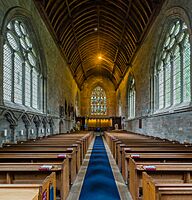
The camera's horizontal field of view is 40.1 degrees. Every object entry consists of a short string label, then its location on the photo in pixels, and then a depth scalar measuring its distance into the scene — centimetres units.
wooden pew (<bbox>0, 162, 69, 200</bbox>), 327
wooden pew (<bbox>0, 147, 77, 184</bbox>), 527
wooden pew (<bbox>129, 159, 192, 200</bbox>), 328
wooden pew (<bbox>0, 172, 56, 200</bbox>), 190
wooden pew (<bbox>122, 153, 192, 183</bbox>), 436
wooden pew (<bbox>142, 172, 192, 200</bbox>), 200
